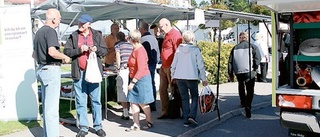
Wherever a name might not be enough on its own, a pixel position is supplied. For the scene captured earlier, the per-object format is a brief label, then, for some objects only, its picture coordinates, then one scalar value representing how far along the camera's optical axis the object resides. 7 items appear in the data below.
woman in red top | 6.37
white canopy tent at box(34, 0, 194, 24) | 7.45
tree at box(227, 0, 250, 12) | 66.69
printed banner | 7.57
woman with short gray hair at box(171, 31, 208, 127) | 6.59
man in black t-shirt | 5.48
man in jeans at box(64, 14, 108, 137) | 6.20
